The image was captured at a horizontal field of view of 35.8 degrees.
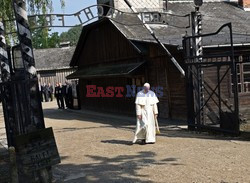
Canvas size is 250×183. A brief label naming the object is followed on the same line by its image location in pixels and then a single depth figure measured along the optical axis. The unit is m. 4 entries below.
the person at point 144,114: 10.98
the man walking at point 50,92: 37.16
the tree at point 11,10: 11.22
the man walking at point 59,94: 25.83
